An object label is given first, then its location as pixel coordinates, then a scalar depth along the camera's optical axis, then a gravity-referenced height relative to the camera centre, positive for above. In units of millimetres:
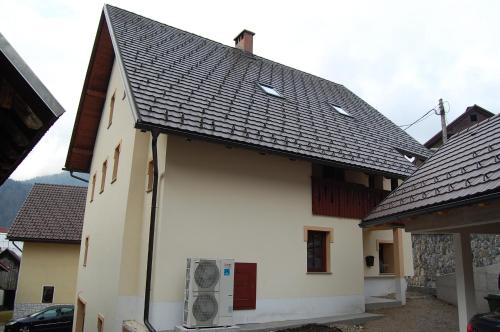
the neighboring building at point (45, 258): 21297 -195
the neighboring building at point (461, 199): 6328 +1056
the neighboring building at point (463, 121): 27656 +9470
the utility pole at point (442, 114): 19125 +6645
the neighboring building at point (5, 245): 33412 +714
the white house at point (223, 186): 9086 +1806
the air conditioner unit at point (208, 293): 8211 -688
